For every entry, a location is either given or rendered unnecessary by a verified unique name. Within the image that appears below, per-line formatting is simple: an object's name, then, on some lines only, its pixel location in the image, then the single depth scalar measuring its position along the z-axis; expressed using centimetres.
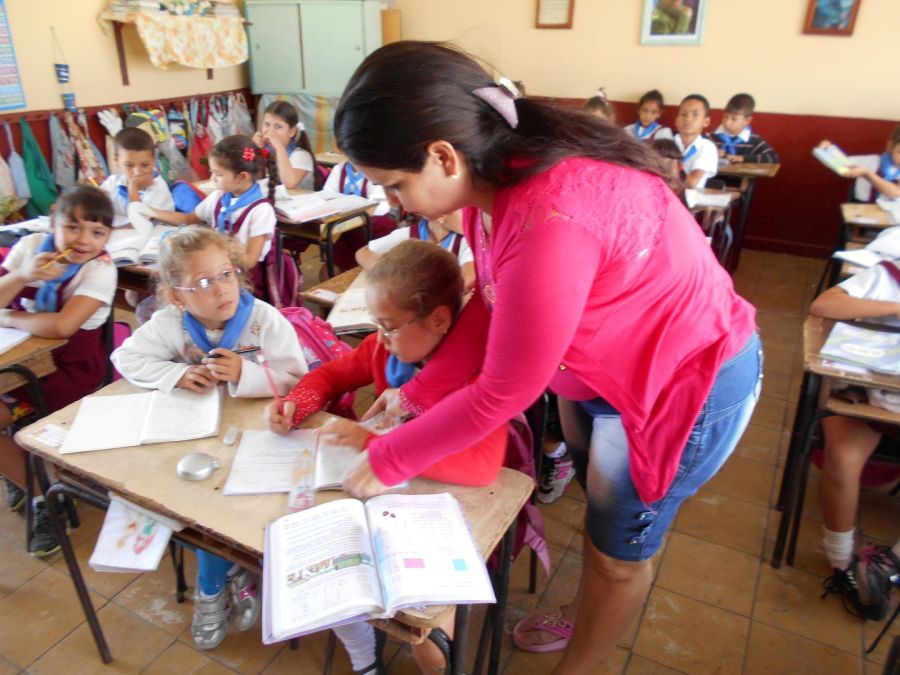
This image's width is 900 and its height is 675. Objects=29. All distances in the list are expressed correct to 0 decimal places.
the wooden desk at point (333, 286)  226
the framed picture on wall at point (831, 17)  431
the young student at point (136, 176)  297
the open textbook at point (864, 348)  156
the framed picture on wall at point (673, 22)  479
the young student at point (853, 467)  173
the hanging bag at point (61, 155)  447
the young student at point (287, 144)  376
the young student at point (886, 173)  371
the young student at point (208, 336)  150
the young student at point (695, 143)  406
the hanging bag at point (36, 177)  428
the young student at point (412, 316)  119
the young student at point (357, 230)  342
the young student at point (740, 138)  452
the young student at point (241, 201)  265
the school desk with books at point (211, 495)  101
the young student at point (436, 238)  220
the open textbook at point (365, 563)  84
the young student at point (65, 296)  182
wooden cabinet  559
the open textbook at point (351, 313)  200
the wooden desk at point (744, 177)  412
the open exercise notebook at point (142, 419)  125
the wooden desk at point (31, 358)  169
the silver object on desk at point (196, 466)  114
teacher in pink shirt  80
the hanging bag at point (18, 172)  419
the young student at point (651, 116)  486
